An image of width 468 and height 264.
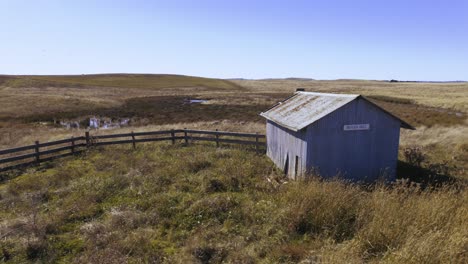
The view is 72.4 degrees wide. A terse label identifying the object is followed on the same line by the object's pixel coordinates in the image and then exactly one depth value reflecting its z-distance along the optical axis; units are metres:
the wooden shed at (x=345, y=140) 11.02
